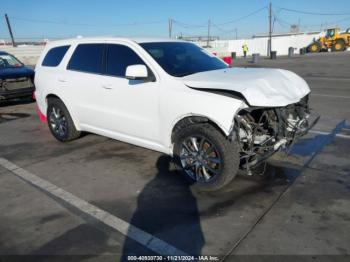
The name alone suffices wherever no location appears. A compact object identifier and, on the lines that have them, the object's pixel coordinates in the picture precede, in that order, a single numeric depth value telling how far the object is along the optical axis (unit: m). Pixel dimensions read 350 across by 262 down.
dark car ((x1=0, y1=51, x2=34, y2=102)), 9.77
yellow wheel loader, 42.50
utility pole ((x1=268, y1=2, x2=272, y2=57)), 50.84
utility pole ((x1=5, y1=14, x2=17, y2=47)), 50.31
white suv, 3.72
